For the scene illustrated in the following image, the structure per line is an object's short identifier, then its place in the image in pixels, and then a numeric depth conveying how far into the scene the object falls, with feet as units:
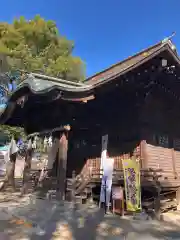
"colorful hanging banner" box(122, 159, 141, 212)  19.35
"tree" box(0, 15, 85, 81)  55.77
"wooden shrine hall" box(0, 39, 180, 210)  21.31
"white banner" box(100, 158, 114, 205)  21.45
